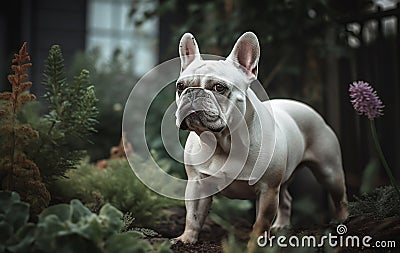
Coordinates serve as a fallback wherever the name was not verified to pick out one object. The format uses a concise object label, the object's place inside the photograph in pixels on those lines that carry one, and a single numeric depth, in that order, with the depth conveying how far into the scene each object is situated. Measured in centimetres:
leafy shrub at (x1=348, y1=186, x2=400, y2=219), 151
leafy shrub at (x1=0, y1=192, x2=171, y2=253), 111
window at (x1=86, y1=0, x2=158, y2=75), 538
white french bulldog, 138
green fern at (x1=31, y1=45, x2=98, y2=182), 170
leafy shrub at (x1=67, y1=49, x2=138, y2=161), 357
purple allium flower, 145
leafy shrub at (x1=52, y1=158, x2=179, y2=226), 189
